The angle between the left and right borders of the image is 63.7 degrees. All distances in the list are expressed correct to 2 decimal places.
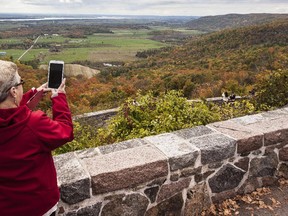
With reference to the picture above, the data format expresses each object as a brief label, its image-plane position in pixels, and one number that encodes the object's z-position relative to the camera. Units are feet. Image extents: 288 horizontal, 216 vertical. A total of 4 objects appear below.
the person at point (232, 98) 24.49
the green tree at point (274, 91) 13.97
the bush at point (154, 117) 8.71
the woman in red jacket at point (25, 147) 3.59
